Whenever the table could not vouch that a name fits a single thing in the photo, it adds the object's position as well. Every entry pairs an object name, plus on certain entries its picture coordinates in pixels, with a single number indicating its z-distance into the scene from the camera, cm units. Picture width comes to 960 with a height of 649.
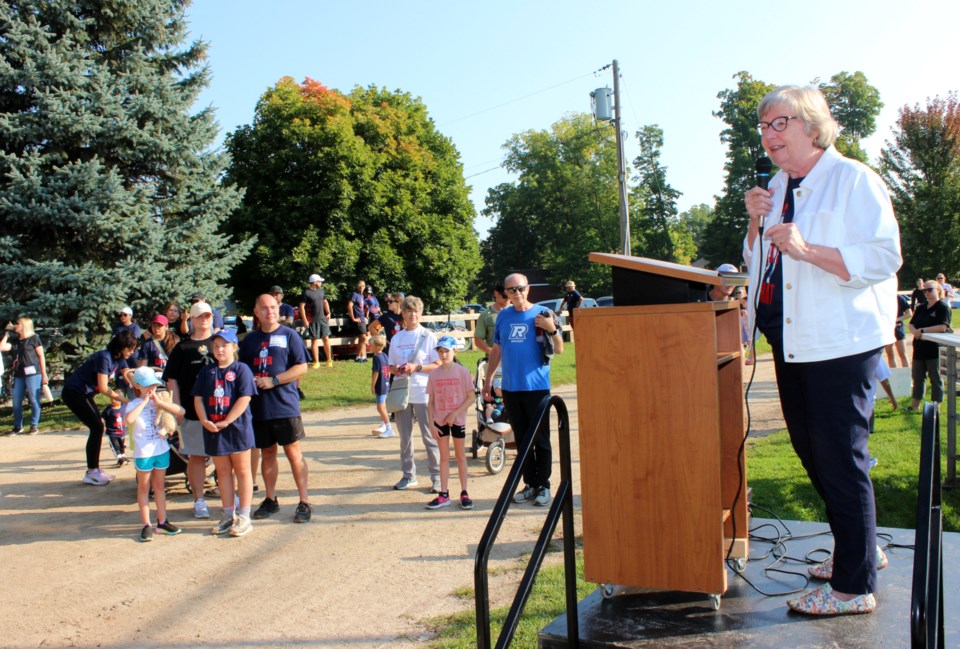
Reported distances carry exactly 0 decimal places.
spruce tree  1345
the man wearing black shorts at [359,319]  1914
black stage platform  283
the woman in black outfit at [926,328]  1059
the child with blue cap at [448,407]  702
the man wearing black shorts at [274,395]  679
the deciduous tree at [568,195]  5516
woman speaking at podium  280
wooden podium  299
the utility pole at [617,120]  2612
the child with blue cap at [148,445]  662
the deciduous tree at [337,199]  2314
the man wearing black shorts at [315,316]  1758
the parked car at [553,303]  3997
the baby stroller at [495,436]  834
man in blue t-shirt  686
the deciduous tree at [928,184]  3519
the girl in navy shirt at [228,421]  650
